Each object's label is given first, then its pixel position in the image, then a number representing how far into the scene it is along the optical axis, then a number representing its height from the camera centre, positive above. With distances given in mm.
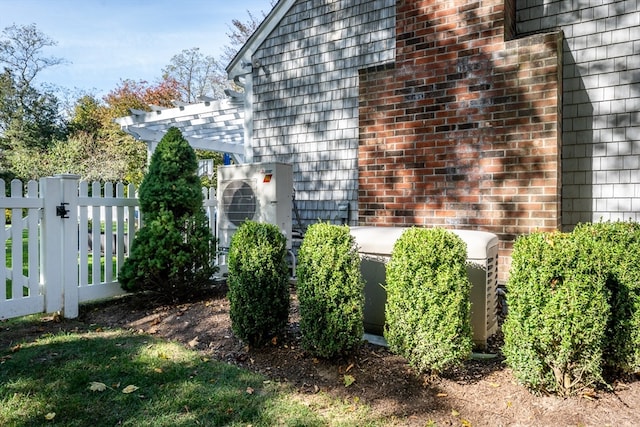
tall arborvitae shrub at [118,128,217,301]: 4445 -350
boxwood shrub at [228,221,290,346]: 3084 -598
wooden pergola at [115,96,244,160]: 7359 +1373
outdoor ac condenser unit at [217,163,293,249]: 4867 +22
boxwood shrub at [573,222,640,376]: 2543 -606
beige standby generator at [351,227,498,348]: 3093 -548
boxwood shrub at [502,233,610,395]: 2256 -591
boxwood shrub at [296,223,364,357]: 2754 -582
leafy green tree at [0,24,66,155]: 19062 +4519
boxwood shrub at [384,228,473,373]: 2521 -584
